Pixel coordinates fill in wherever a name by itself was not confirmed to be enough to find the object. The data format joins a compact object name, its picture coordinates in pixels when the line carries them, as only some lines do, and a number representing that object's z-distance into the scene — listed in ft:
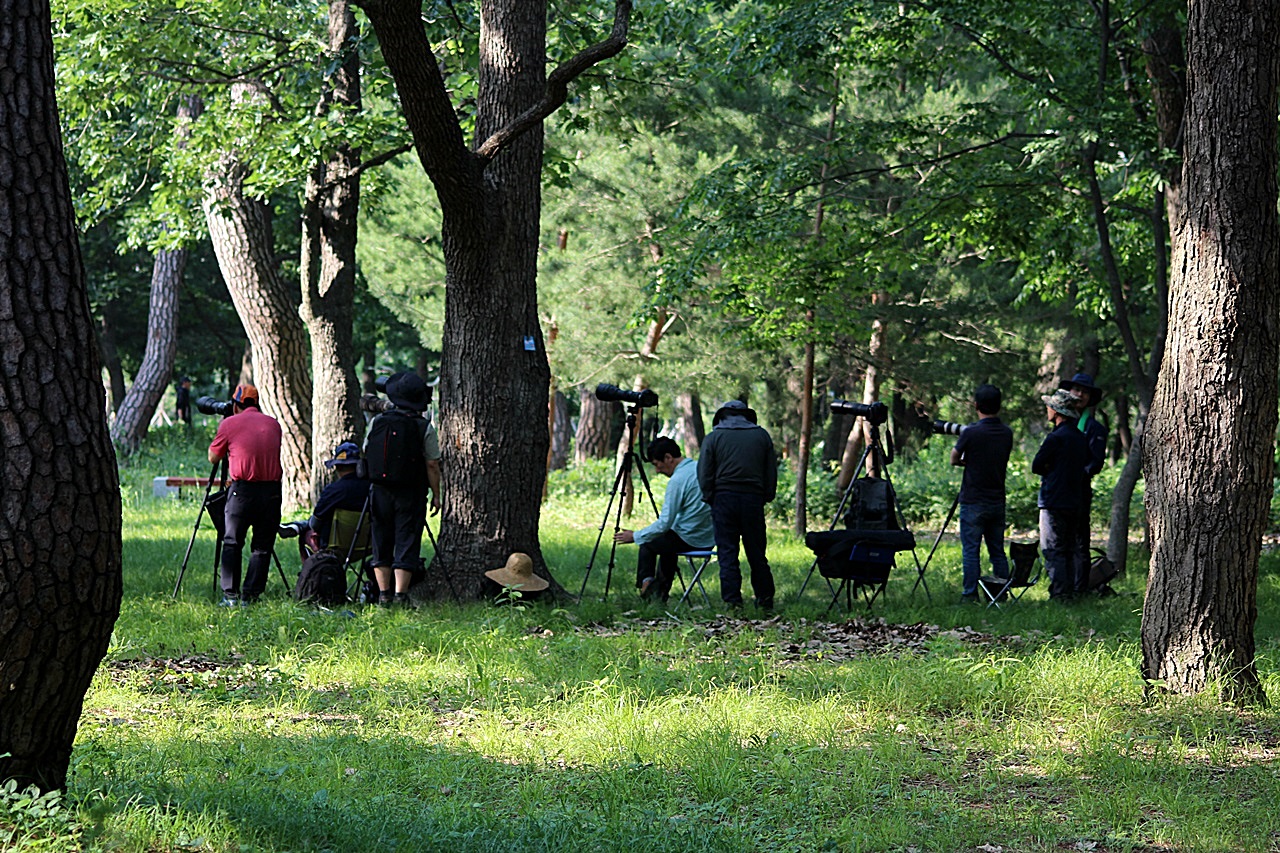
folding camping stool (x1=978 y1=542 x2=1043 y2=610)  65.98
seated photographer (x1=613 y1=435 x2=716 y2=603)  65.77
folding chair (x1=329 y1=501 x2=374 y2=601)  65.46
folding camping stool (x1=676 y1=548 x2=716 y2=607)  62.80
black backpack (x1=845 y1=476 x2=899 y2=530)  67.82
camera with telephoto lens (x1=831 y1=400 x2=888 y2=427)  64.75
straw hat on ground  61.41
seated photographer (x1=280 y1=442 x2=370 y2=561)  65.51
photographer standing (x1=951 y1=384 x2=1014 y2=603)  68.18
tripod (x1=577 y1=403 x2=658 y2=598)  62.21
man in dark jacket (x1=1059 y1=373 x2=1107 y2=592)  67.05
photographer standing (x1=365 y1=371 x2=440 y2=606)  61.00
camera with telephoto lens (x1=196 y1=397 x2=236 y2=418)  67.21
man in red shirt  62.64
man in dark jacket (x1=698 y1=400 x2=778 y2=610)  63.57
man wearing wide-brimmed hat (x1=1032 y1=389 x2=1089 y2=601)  65.87
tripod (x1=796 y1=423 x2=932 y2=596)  65.21
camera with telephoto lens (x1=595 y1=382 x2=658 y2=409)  62.44
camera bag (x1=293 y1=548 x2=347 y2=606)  62.18
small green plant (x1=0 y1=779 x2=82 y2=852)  24.00
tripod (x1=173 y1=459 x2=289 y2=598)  65.51
